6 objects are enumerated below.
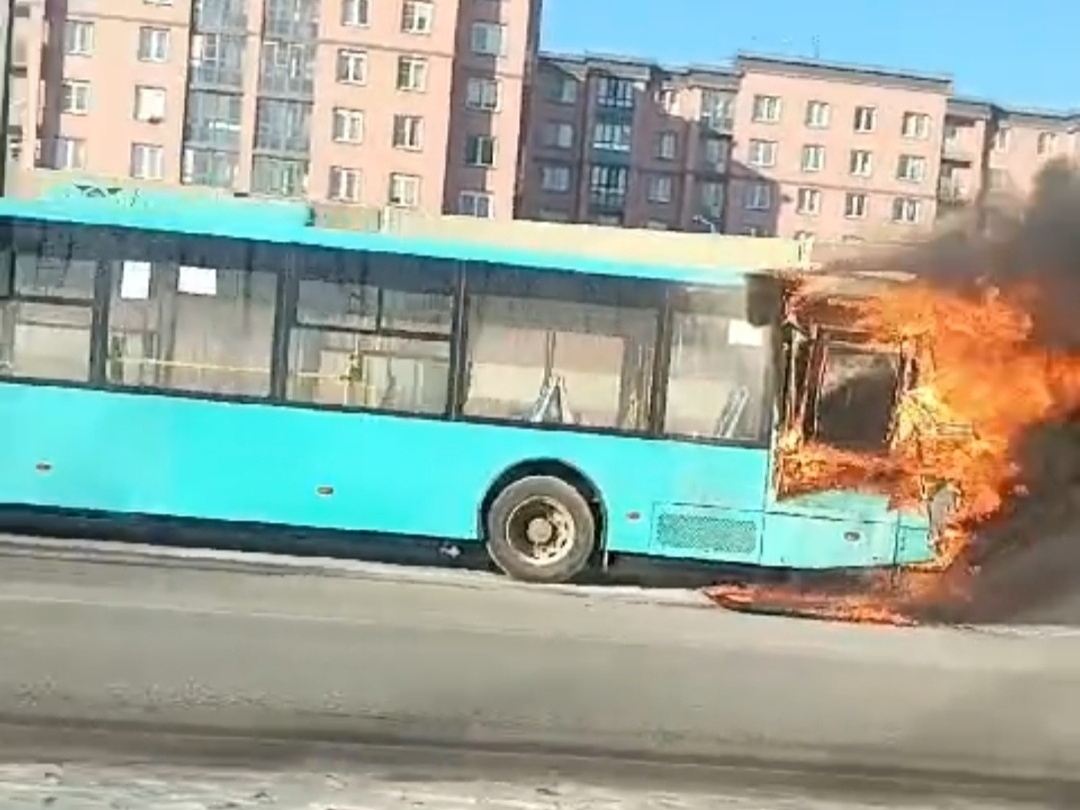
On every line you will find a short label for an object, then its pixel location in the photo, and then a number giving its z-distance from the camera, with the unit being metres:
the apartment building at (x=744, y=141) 87.81
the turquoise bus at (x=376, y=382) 16.11
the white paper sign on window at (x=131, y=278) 16.50
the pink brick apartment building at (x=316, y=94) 73.69
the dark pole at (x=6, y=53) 25.22
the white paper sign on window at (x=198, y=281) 16.48
